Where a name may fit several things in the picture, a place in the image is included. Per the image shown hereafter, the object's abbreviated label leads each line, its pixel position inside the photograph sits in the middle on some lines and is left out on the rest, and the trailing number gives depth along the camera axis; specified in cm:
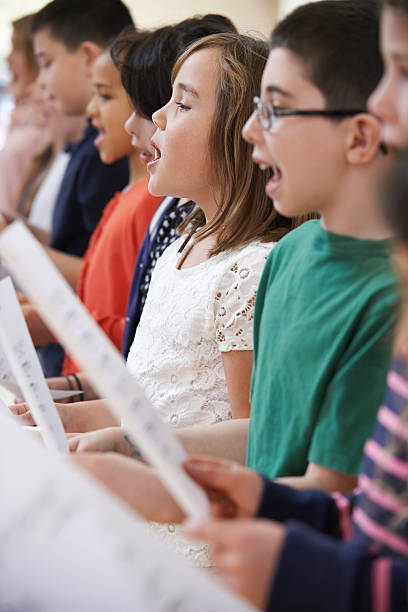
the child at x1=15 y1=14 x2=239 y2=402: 193
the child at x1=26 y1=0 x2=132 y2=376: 297
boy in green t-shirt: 128
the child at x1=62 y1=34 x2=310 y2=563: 160
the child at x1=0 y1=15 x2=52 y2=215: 364
